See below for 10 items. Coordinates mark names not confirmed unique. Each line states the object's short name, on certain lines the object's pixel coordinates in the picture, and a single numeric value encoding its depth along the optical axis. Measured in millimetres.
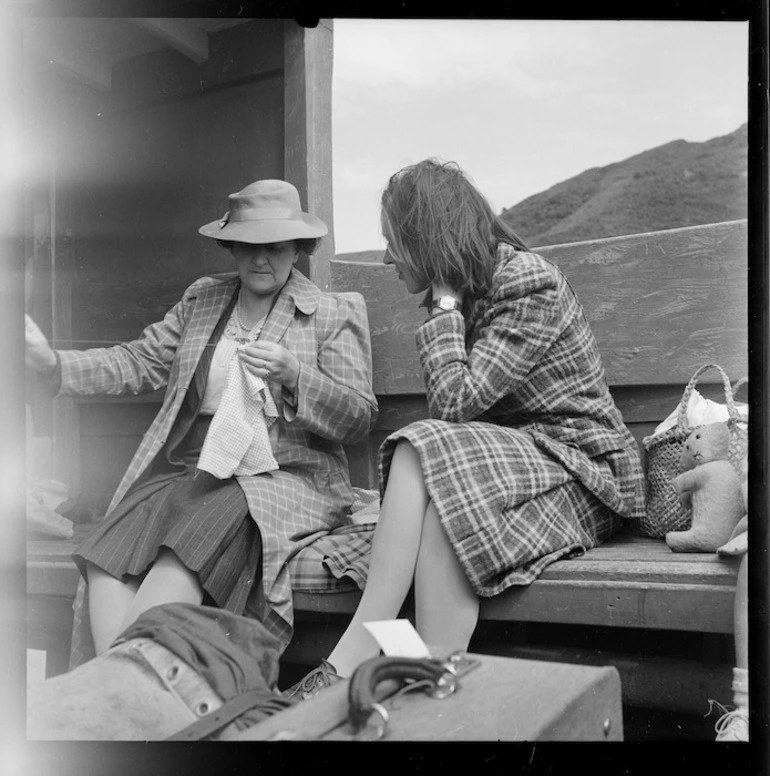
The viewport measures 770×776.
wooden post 2195
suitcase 1650
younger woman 2053
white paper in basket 2199
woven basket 2271
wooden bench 2045
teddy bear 2135
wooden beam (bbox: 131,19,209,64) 2135
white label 1919
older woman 2123
